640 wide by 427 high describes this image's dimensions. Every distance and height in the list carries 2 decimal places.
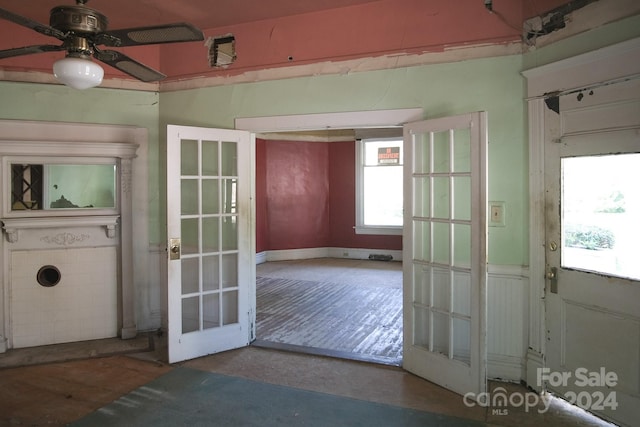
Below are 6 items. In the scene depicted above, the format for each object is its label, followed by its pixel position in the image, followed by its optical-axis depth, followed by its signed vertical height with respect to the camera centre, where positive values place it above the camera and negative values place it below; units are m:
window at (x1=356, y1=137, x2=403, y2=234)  9.13 +0.48
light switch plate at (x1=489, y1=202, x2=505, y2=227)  3.25 -0.06
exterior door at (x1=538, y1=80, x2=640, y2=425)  2.53 -0.29
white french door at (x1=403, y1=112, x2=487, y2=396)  2.93 -0.35
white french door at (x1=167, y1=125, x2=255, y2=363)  3.59 -0.31
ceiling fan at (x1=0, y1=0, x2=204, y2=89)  2.05 +0.87
